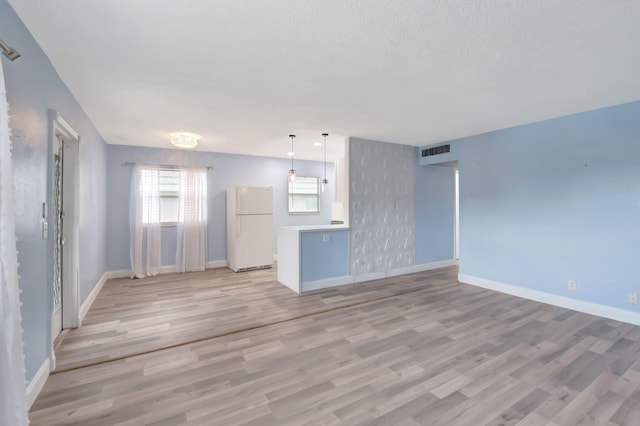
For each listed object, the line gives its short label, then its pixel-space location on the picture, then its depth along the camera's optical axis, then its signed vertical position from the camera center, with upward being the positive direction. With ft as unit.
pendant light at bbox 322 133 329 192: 15.16 +4.10
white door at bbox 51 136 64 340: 9.64 -0.79
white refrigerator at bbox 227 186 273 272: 18.51 -1.15
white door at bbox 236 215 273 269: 18.54 -2.02
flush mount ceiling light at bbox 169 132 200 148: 14.07 +3.60
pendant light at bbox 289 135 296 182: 15.64 +1.97
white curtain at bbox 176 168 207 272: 18.58 -0.71
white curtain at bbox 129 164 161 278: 17.30 -0.64
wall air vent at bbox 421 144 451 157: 16.89 +3.78
